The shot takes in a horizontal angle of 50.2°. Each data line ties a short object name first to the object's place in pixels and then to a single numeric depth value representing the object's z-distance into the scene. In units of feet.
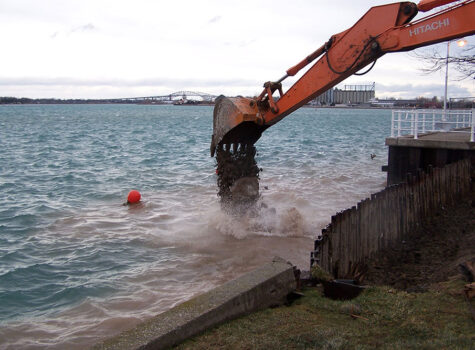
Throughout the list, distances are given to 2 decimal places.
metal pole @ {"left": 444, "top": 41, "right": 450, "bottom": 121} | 69.40
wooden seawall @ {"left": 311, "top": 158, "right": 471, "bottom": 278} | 23.17
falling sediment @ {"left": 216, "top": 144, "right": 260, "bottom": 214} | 35.04
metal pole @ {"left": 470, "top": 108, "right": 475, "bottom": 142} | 45.99
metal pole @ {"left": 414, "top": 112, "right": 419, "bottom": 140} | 49.57
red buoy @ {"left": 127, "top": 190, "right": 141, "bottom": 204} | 49.75
